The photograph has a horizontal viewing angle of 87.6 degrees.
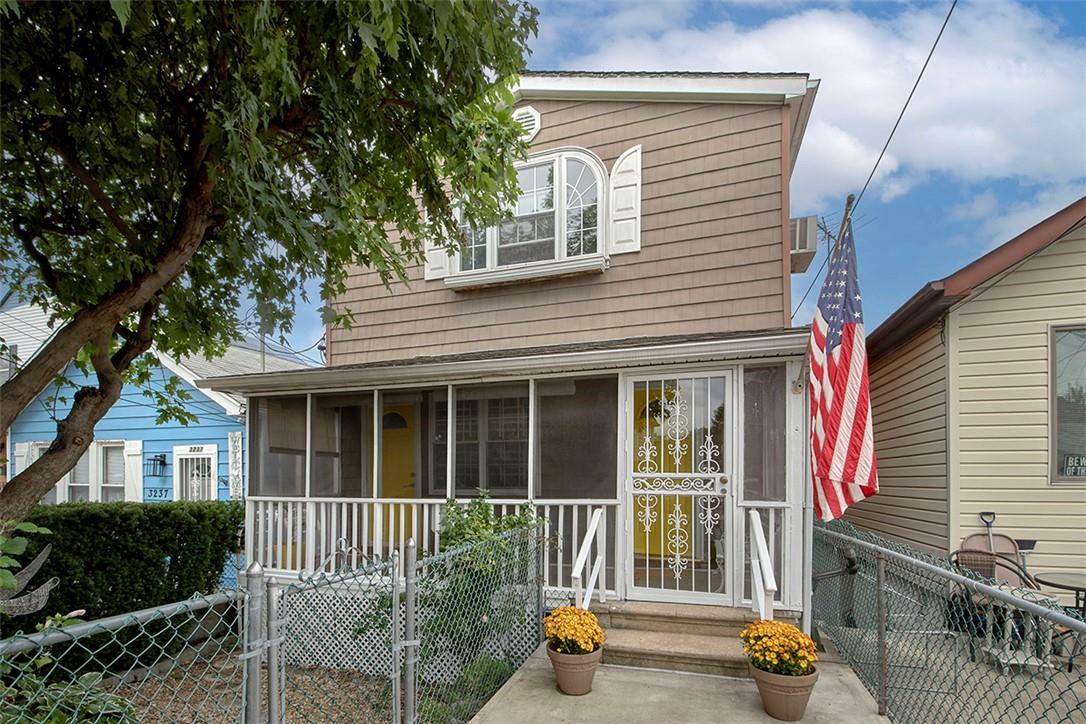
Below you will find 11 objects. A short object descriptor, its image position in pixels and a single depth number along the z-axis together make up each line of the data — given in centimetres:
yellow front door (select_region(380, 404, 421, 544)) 667
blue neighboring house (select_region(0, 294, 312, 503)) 926
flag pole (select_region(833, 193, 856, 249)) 403
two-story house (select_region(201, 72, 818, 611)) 509
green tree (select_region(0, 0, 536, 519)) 325
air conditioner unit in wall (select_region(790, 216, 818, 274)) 651
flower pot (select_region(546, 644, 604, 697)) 389
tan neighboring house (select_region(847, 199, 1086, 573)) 549
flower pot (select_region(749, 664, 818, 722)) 350
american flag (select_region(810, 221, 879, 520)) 385
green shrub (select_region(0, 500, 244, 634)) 555
